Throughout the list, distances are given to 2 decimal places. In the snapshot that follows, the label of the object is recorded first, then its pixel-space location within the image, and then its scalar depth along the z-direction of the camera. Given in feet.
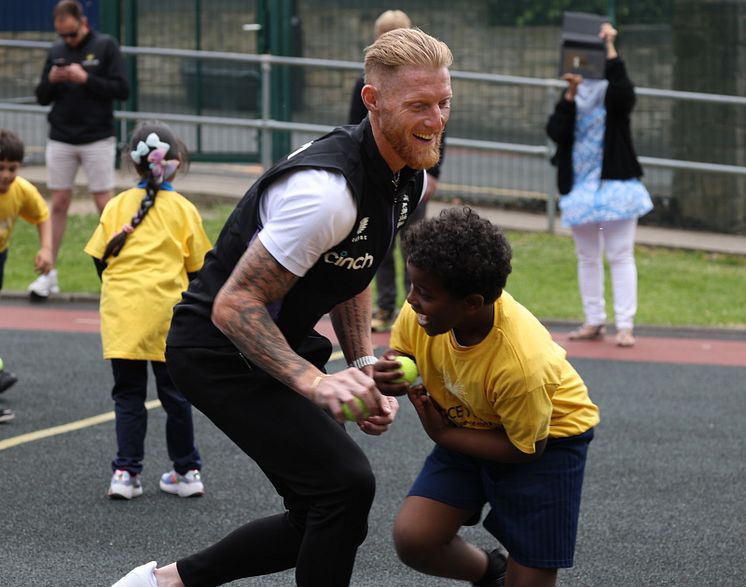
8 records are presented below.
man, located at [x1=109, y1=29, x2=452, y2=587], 11.09
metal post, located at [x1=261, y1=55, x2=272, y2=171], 45.11
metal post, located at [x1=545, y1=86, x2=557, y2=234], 43.27
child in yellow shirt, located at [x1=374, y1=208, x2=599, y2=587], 11.87
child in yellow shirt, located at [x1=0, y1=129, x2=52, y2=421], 23.54
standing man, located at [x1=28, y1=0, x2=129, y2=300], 35.40
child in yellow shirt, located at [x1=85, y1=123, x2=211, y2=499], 18.57
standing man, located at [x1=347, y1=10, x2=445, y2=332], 31.01
